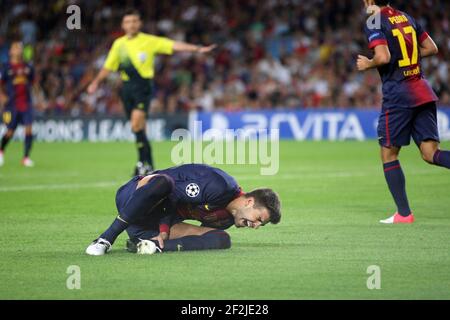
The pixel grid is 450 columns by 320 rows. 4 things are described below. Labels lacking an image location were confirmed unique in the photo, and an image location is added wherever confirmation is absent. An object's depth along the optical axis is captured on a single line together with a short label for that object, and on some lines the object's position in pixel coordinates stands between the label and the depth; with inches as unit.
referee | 680.4
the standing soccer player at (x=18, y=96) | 824.3
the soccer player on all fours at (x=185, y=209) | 342.6
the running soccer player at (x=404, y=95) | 425.1
